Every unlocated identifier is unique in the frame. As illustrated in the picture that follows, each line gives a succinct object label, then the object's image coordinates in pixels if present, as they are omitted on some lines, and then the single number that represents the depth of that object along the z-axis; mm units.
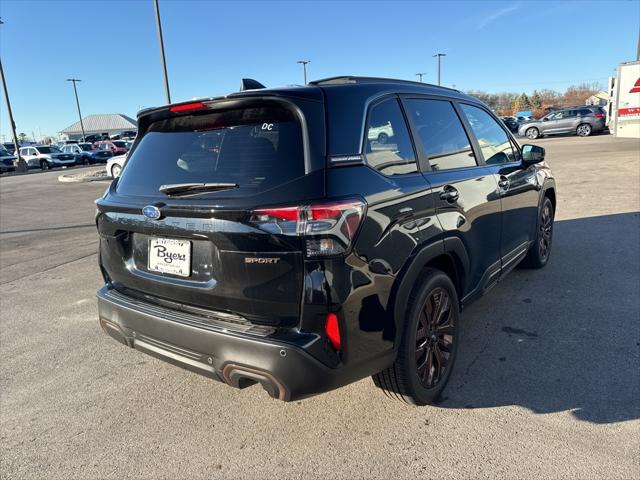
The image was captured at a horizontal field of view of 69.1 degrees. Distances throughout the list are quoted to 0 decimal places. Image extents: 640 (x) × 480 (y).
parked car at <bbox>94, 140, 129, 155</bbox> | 40969
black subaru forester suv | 2082
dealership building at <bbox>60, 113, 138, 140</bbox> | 100438
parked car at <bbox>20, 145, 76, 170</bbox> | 36562
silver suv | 28875
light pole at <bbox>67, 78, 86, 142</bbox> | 69688
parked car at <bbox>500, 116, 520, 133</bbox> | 41550
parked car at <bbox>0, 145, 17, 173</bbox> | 34094
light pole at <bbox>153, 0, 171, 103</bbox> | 20081
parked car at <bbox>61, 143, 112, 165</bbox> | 38188
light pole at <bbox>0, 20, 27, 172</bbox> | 32375
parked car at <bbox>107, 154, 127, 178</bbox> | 19853
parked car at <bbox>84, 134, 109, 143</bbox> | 64556
